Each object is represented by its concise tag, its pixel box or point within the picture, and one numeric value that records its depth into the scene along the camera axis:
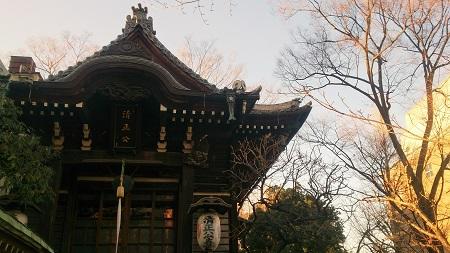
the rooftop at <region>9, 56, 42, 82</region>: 15.12
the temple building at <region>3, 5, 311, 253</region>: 11.04
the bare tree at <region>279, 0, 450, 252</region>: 10.38
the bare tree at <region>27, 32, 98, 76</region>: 25.84
